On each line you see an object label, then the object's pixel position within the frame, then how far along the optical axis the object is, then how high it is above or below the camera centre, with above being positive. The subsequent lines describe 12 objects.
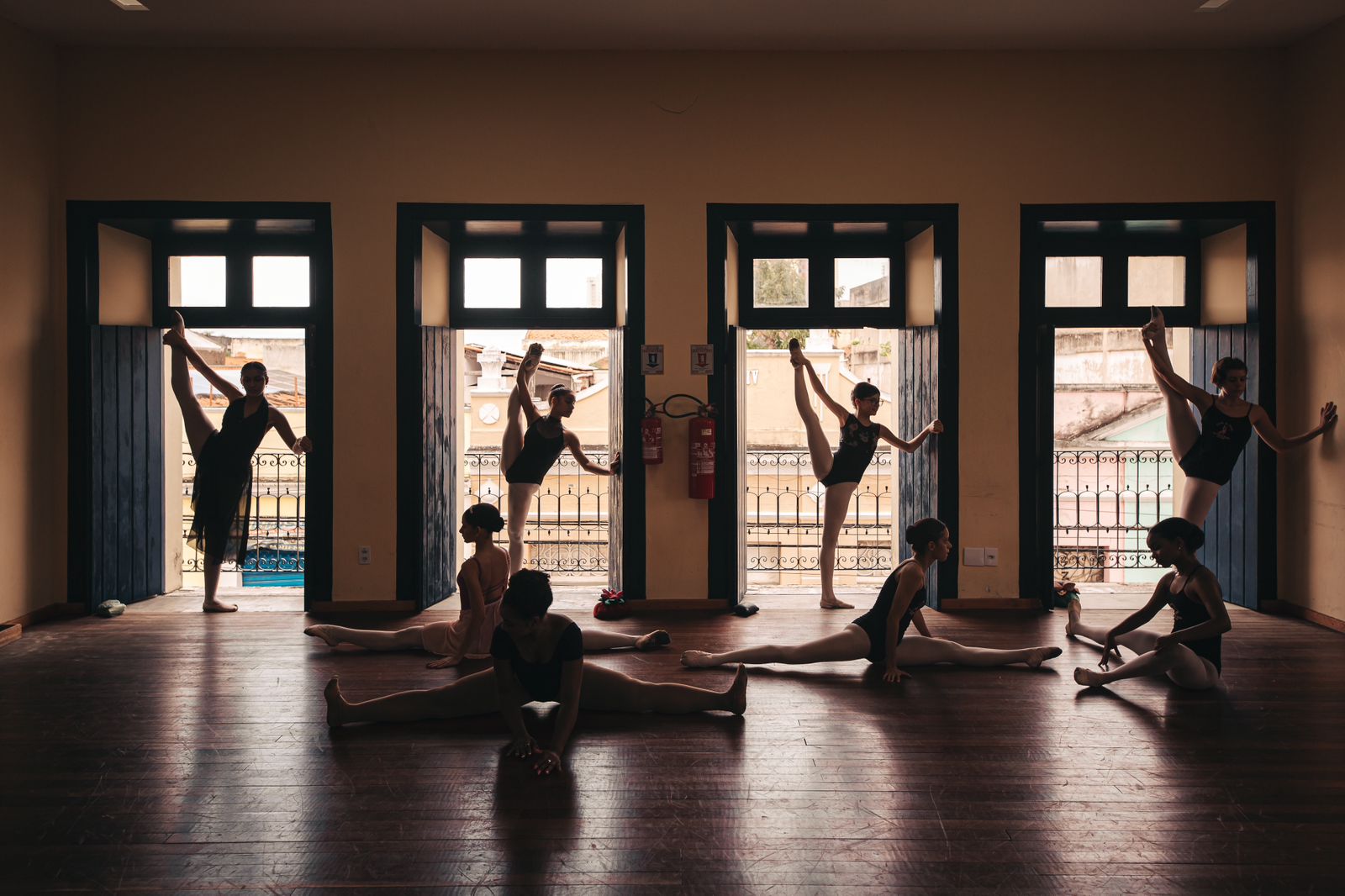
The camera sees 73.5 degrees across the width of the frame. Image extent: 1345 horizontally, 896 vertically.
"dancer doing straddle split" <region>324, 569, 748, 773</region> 3.12 -0.97
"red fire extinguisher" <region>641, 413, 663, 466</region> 6.18 +0.07
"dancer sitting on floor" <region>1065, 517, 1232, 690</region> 4.03 -0.79
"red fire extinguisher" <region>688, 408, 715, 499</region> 6.16 -0.05
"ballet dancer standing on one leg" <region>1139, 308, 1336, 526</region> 5.65 +0.13
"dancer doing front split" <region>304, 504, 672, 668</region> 4.30 -0.92
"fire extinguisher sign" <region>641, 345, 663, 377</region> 6.26 +0.62
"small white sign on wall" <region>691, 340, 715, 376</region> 6.27 +0.63
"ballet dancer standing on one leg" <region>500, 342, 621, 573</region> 6.08 +0.01
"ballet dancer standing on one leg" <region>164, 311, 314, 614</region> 6.08 +0.00
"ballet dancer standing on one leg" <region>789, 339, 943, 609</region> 6.30 -0.05
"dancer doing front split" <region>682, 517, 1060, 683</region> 4.29 -0.97
